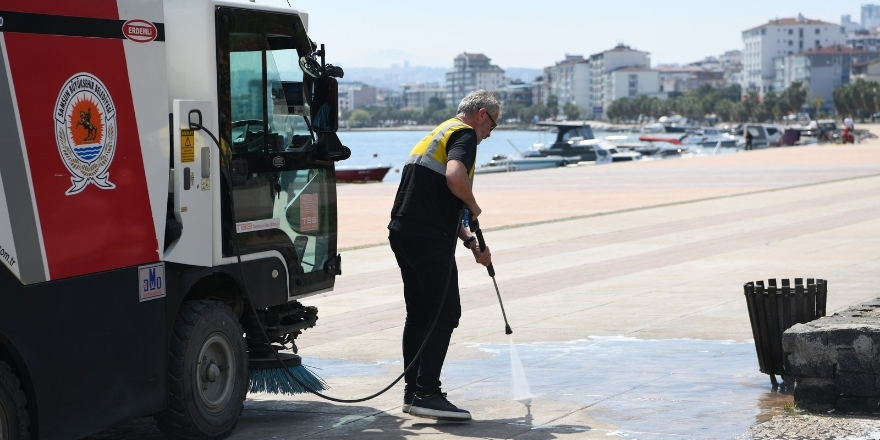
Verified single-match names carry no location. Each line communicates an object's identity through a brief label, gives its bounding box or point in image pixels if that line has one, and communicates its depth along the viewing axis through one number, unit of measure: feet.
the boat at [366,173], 166.61
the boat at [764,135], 300.89
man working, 23.02
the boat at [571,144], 223.18
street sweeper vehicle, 17.08
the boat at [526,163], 202.80
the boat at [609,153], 217.97
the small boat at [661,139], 335.06
